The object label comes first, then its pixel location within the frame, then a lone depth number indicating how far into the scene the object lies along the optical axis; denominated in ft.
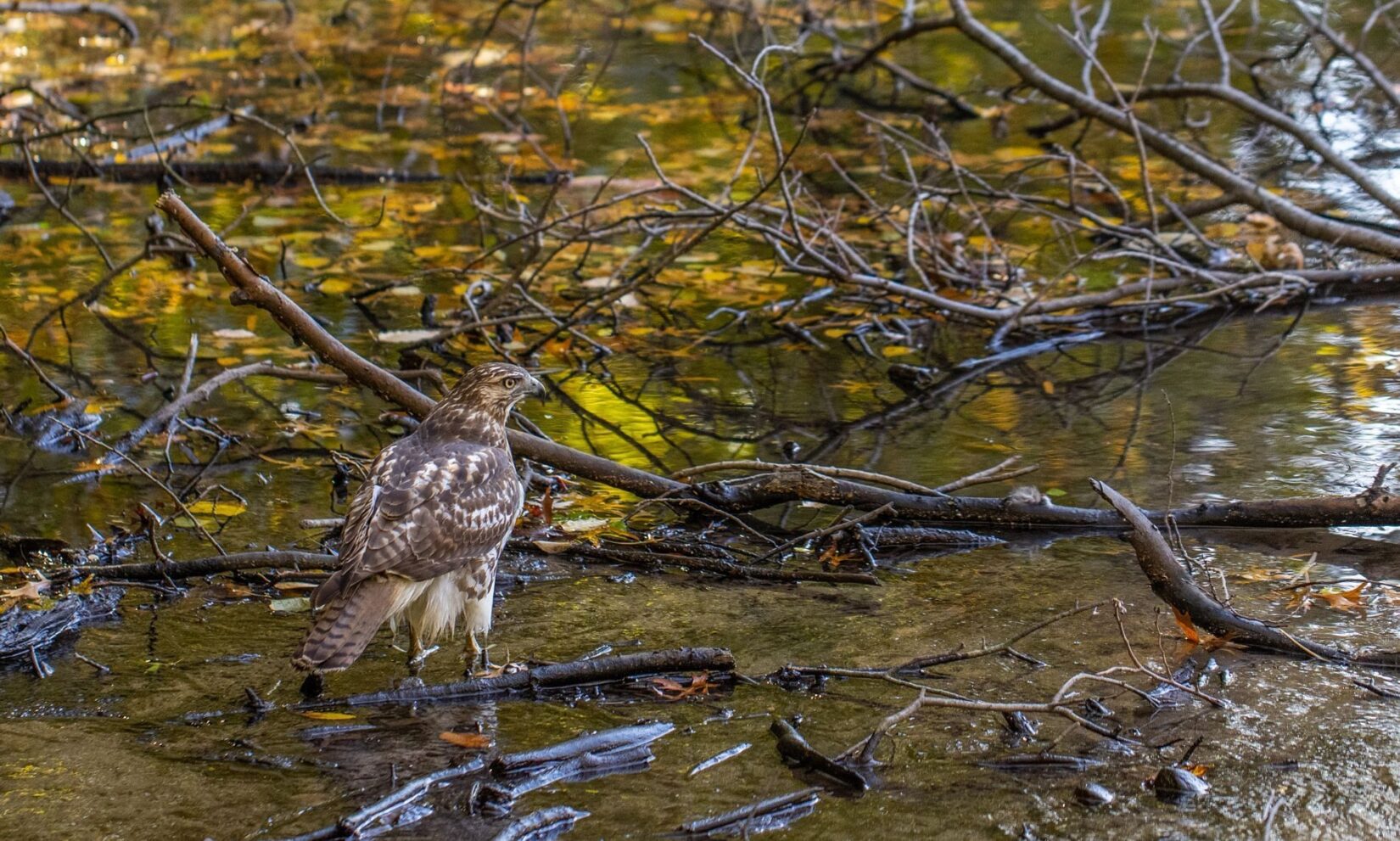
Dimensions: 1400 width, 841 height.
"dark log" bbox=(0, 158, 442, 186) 66.33
